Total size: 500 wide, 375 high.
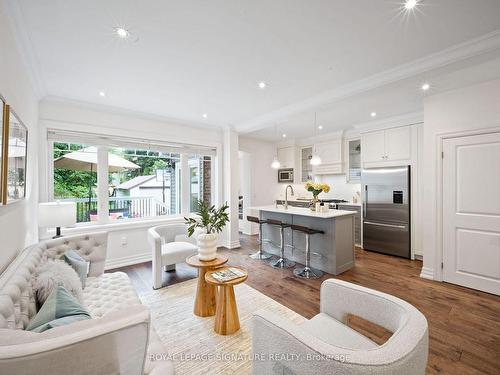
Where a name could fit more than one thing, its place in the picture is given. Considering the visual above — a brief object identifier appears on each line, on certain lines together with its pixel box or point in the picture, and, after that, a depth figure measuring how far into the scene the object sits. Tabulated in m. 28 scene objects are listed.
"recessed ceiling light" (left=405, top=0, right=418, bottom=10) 1.67
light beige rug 1.78
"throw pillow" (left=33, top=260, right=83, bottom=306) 1.49
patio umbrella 3.58
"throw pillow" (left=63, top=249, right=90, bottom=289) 2.15
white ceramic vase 2.49
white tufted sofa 0.81
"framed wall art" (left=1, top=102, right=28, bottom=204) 1.51
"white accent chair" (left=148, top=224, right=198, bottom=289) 3.05
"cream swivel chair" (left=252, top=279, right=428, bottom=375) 0.83
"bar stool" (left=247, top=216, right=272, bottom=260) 4.30
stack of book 2.11
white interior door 2.79
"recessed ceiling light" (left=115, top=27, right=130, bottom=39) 1.94
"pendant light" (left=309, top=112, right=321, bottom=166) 4.15
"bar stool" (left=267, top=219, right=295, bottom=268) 3.85
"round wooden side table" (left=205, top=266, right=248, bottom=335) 2.11
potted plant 2.49
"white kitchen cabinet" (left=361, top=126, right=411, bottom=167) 4.29
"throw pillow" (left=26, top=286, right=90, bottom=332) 1.18
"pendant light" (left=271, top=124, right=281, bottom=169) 4.84
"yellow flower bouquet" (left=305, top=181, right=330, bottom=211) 3.80
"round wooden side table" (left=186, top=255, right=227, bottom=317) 2.42
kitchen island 3.48
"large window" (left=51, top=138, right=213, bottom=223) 3.65
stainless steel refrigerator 4.19
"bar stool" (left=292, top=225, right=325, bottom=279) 3.40
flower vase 3.87
